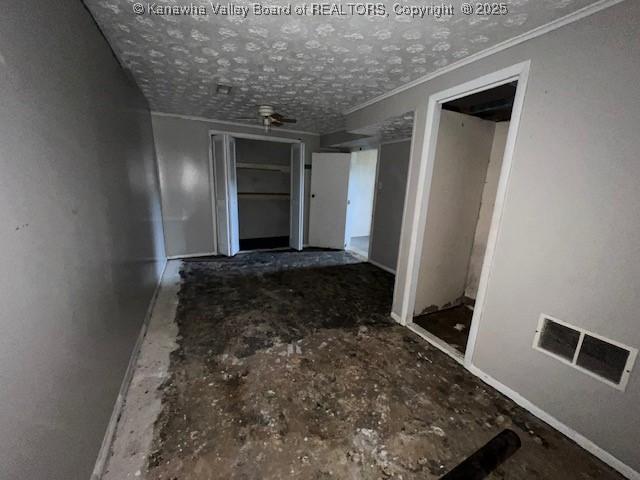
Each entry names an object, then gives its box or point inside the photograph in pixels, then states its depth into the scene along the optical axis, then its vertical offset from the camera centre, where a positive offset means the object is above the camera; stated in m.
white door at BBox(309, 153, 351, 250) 4.81 -0.26
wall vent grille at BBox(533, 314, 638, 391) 1.24 -0.81
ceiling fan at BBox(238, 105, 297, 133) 2.85 +0.76
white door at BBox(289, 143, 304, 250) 4.59 -0.18
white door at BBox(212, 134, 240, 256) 3.98 -0.18
